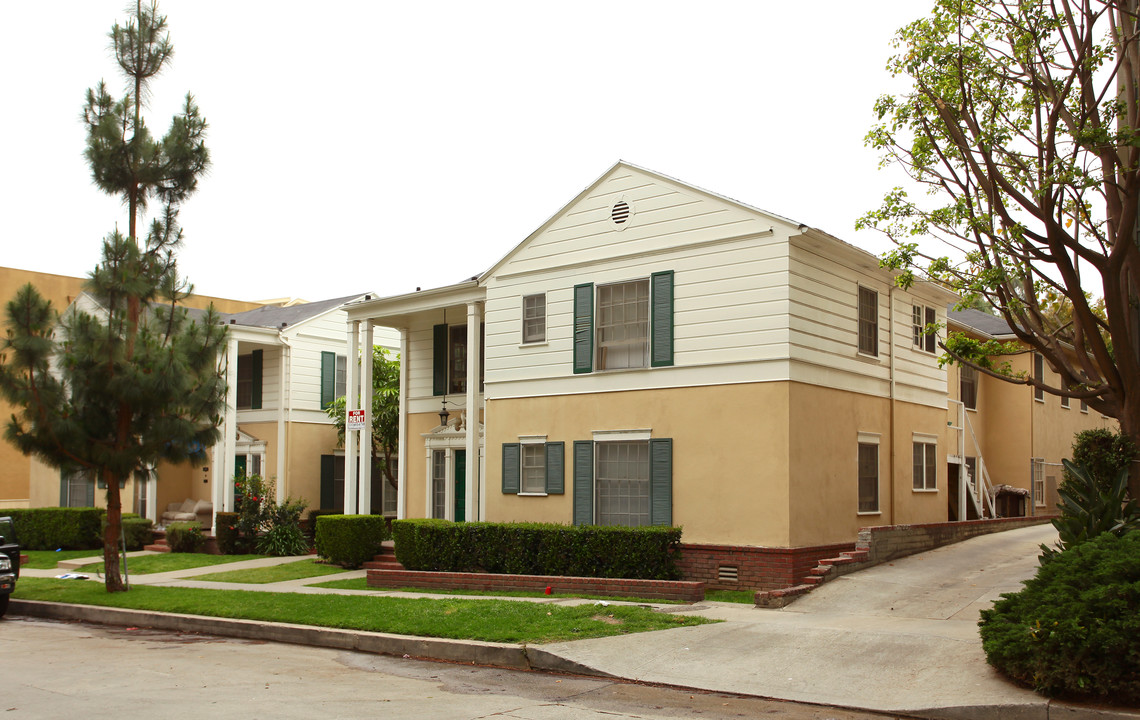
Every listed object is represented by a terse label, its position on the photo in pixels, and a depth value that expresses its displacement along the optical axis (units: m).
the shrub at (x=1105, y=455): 12.70
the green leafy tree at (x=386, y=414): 25.58
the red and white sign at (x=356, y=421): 22.03
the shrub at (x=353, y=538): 20.31
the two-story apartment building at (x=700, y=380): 16.14
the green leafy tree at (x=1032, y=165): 12.46
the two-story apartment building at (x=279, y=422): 27.22
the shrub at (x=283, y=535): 23.61
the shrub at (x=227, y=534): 23.72
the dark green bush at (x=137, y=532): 25.48
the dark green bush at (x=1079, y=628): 7.82
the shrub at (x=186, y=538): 24.23
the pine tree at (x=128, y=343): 16.38
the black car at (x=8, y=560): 16.03
